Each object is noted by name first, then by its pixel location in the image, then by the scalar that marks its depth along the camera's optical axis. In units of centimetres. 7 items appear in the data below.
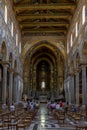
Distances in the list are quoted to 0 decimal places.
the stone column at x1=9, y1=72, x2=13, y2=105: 2202
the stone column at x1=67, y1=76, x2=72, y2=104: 2729
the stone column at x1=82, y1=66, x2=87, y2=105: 1843
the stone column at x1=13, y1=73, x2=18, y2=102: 2546
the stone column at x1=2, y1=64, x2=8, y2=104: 1886
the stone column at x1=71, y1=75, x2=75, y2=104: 2528
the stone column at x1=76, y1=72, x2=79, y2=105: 2175
